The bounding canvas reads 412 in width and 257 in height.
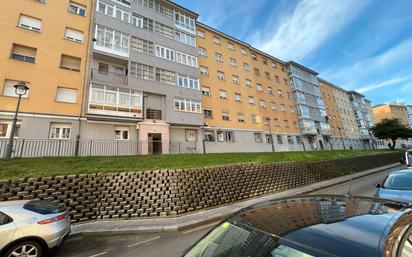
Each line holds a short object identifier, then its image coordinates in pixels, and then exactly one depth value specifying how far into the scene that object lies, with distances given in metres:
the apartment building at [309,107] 35.75
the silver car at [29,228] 4.11
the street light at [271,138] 28.19
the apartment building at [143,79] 16.41
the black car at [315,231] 1.26
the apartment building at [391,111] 73.31
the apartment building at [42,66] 13.70
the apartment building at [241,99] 24.22
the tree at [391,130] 38.66
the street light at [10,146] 9.77
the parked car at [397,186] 5.25
